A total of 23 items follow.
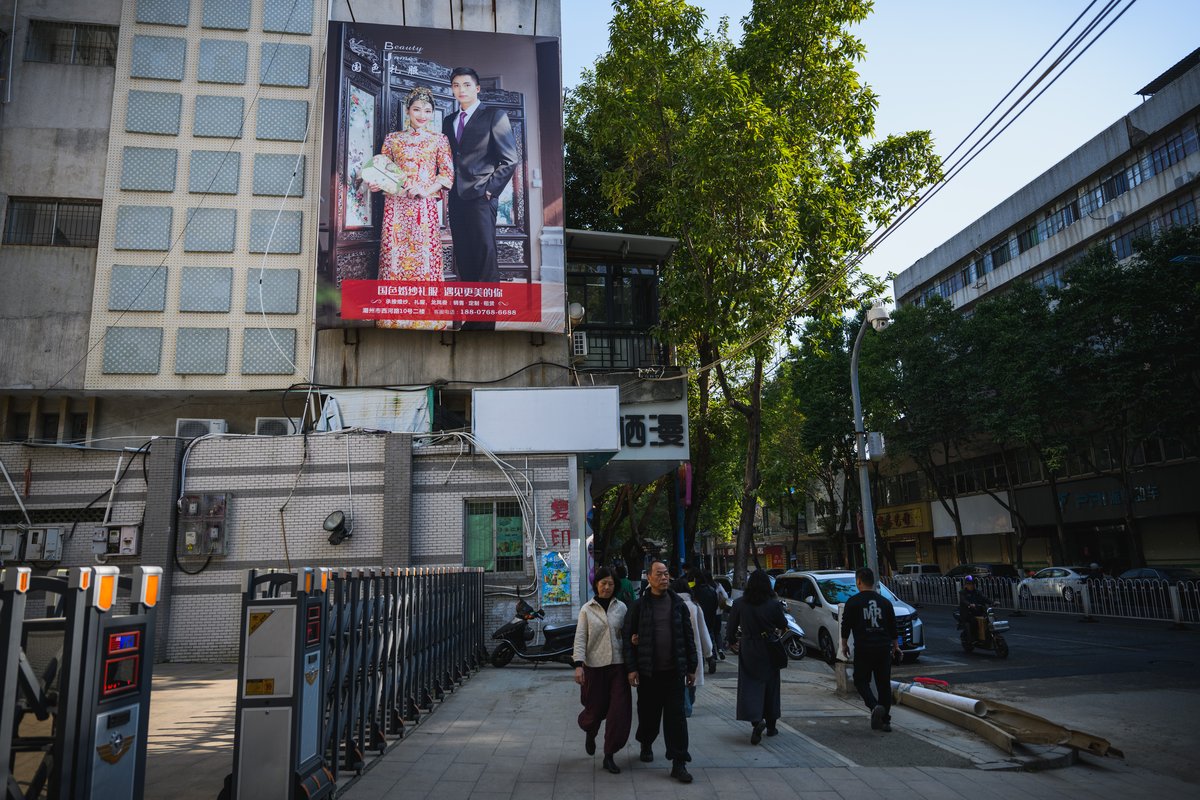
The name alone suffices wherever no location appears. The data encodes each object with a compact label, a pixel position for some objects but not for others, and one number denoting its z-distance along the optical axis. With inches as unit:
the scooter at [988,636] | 588.7
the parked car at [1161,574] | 893.2
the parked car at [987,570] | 1258.6
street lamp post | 548.4
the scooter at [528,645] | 540.7
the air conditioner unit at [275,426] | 682.8
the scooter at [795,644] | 609.9
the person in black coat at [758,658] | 314.2
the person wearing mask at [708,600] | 542.0
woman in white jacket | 270.7
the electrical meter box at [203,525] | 594.2
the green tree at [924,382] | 1296.8
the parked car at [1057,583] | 970.1
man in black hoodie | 341.7
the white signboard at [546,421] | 633.6
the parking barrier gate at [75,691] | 138.7
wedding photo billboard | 675.4
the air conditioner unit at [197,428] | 654.5
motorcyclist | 599.8
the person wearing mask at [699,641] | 293.1
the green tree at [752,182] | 684.7
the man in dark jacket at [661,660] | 264.4
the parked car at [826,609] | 579.8
